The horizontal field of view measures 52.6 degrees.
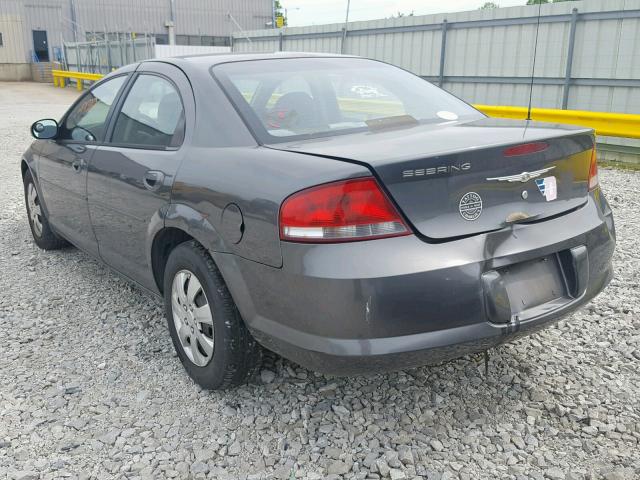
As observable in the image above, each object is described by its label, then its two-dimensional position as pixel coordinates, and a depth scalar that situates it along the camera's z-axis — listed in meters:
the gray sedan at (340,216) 2.32
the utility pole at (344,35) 15.40
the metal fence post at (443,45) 12.84
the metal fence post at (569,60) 10.46
